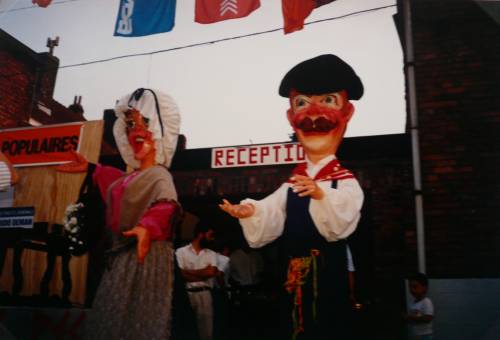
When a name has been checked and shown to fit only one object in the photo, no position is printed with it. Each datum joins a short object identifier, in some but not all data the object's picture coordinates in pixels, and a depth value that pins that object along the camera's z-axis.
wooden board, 5.38
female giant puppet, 4.35
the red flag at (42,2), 6.39
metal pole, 4.59
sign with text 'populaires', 5.80
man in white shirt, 4.81
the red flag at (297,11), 5.36
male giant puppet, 4.27
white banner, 4.93
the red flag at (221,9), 5.56
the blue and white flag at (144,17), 5.88
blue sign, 5.65
